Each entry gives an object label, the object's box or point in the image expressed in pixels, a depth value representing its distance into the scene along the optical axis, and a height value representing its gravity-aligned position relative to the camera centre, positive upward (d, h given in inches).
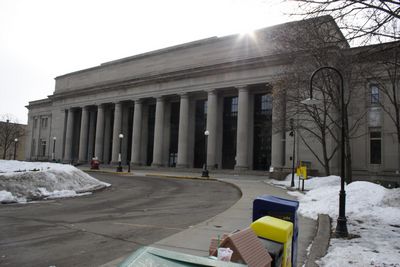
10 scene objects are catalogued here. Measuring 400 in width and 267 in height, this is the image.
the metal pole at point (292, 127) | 1036.9 +107.1
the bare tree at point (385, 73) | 505.5 +216.4
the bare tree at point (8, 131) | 3175.4 +171.7
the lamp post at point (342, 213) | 345.5 -50.2
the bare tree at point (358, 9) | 380.1 +169.1
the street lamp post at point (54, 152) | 2811.0 -1.1
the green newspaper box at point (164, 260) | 93.8 -28.1
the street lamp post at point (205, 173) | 1370.6 -59.8
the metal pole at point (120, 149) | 1722.4 -12.3
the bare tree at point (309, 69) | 790.5 +235.0
